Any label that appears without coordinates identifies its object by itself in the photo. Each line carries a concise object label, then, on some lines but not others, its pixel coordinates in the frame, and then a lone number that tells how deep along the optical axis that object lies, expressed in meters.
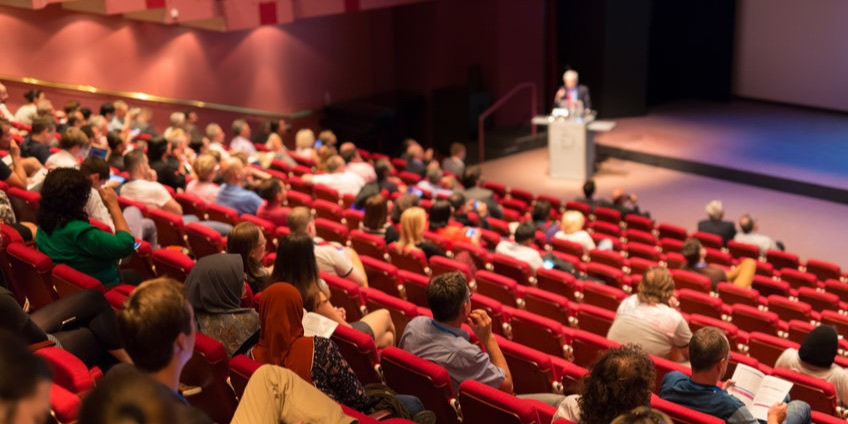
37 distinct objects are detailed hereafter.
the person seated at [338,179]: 9.09
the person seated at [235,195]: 7.25
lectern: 12.08
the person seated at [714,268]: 7.09
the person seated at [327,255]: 5.43
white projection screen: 14.42
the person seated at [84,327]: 3.70
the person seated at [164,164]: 8.02
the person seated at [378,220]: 6.62
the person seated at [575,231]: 7.83
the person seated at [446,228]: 7.07
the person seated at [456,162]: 11.11
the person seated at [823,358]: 4.63
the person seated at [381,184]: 8.43
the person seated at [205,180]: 7.56
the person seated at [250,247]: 4.40
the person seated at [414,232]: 6.30
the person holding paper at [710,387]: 3.78
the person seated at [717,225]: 8.75
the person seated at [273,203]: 6.68
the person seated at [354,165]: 9.89
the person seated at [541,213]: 7.79
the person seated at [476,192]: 9.22
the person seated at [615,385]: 3.11
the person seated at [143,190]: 6.65
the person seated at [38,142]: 7.66
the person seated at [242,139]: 10.67
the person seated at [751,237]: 8.54
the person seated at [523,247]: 6.75
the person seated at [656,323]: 4.96
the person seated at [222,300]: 4.07
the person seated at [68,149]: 7.17
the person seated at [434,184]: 9.49
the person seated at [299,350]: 3.41
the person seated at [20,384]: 1.86
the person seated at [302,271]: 4.16
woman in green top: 4.33
